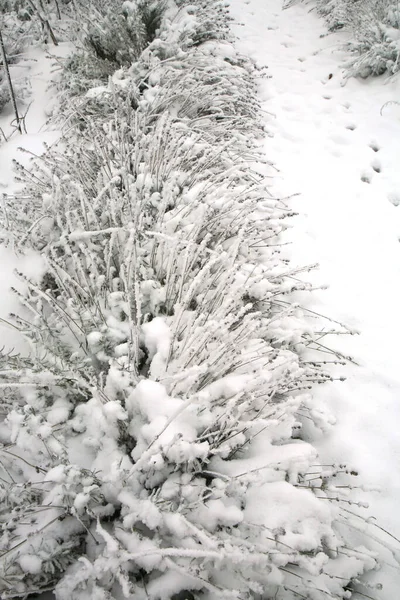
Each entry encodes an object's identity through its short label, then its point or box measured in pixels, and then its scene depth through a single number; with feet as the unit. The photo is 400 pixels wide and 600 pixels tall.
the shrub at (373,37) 12.03
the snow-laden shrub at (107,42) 10.56
